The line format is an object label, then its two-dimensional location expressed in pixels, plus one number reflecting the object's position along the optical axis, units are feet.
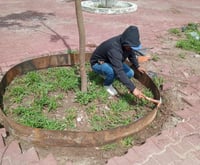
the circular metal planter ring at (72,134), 9.39
